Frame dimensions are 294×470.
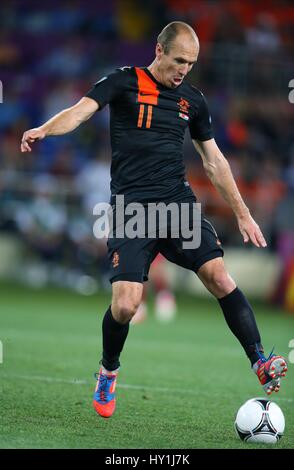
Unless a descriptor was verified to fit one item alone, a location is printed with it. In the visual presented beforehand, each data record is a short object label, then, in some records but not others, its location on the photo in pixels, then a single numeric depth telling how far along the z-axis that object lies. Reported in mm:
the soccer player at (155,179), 12133
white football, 11219
